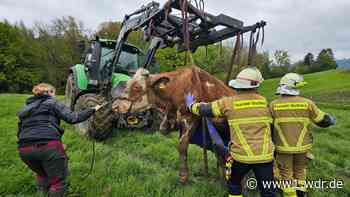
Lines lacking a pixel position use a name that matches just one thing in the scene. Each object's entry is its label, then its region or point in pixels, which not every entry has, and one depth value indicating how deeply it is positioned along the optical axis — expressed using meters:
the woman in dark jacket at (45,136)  2.65
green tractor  5.35
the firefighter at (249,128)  2.49
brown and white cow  3.48
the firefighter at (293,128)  2.89
